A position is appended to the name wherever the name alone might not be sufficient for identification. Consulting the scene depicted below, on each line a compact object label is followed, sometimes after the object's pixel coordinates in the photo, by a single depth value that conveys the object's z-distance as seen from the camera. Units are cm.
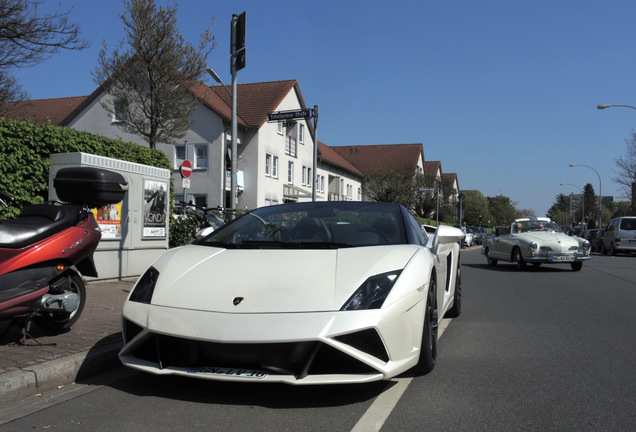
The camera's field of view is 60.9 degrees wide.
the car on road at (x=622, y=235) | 2552
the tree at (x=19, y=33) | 1337
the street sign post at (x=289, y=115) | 2173
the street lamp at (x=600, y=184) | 5234
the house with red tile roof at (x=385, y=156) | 7250
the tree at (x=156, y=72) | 1978
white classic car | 1388
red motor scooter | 423
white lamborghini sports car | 317
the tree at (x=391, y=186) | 5400
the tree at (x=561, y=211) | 12950
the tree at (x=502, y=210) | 14362
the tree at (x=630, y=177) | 4375
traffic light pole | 1163
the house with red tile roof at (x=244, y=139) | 3306
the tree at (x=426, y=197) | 5818
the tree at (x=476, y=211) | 9800
